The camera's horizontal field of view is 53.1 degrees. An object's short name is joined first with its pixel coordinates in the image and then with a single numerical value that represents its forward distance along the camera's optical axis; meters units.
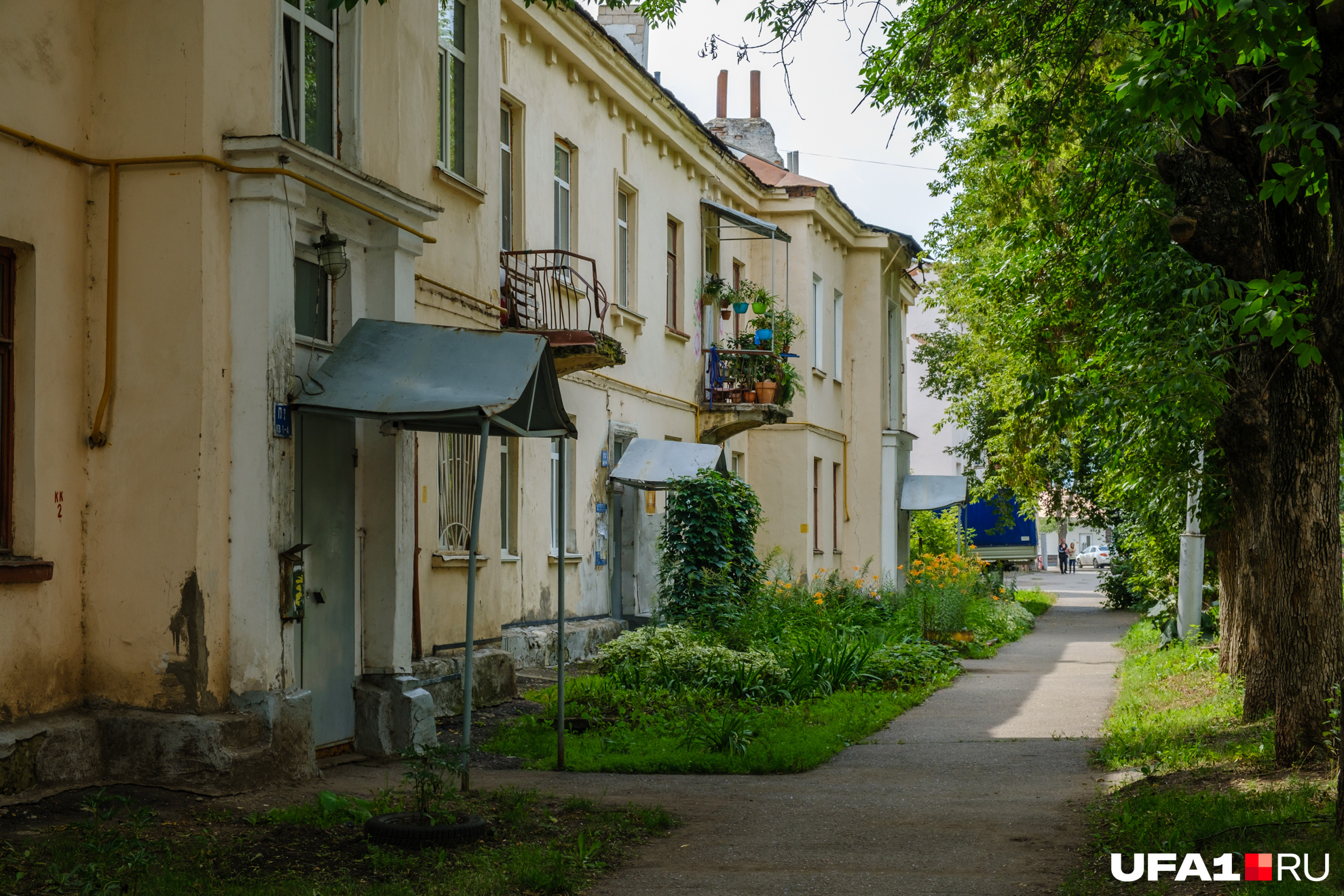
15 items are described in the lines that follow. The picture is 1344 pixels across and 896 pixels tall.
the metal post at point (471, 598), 7.70
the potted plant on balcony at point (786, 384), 22.17
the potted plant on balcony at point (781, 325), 22.67
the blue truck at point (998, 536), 48.38
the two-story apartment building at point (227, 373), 7.77
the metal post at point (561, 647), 9.07
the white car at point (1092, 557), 78.38
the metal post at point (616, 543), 18.12
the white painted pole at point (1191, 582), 15.73
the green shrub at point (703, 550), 16.89
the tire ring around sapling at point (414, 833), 6.66
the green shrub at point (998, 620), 22.48
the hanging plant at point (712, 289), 22.09
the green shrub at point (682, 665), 13.23
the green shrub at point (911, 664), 15.22
